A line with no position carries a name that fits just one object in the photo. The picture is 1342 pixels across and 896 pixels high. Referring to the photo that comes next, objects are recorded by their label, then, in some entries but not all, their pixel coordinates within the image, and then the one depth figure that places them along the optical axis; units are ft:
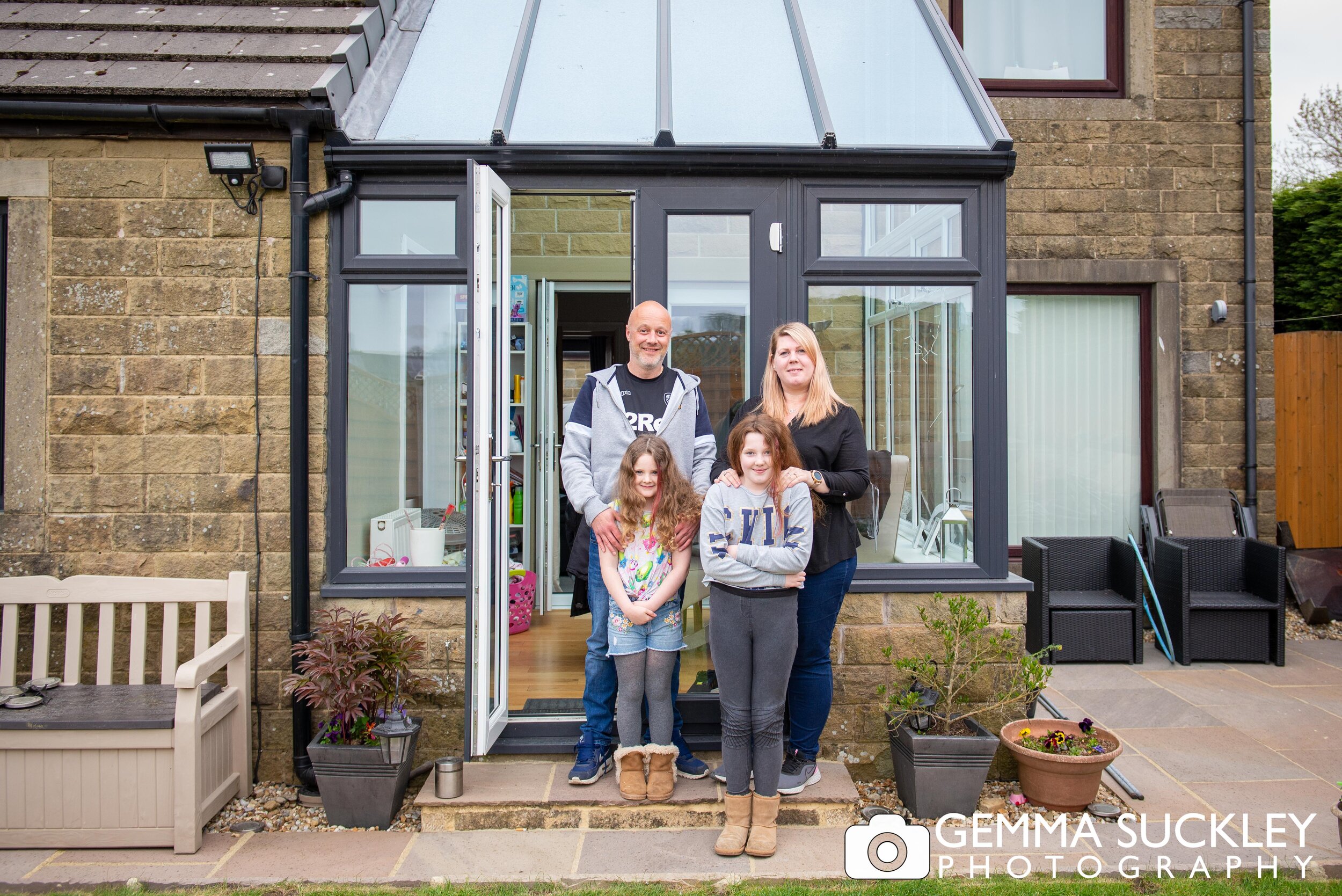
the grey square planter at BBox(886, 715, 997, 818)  10.72
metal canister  10.50
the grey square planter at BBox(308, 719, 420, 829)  10.56
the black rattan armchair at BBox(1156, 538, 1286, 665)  17.26
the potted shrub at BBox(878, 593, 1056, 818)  10.75
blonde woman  10.29
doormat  12.72
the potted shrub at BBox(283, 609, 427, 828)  10.52
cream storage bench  9.94
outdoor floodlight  11.35
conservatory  11.84
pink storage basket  17.97
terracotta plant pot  10.74
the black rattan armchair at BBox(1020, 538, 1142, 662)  17.57
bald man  10.65
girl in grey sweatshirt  9.32
